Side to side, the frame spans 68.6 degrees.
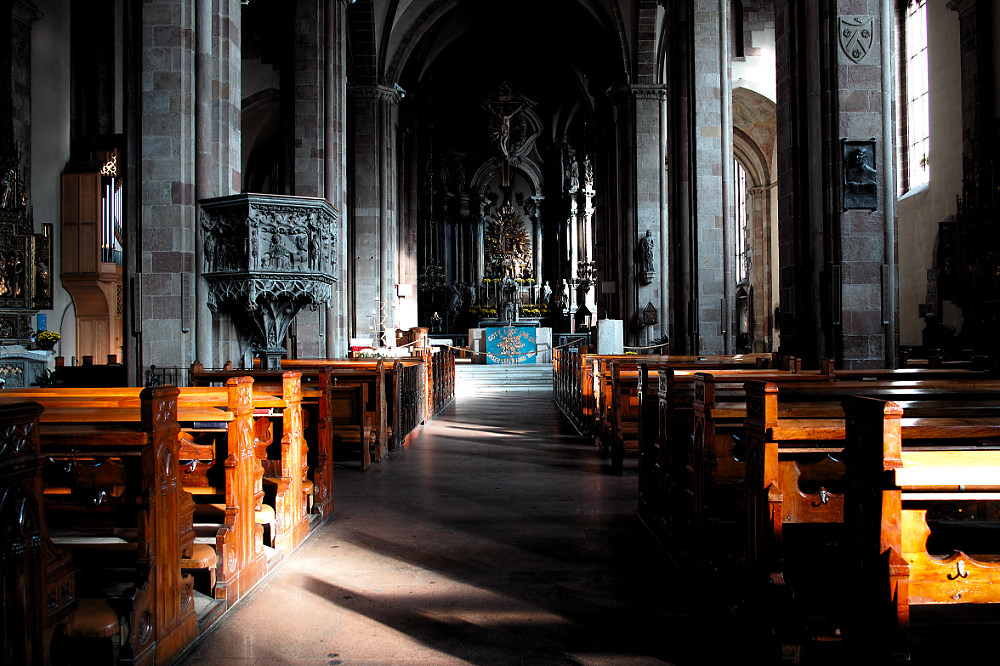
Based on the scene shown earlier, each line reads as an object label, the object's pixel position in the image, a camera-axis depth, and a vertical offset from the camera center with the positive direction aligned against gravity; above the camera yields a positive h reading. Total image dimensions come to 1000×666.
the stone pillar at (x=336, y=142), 12.47 +3.47
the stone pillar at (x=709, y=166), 12.52 +2.91
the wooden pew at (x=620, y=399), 7.03 -0.67
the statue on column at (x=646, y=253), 18.06 +2.04
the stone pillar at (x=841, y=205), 7.41 +1.32
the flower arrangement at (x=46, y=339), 12.50 +0.07
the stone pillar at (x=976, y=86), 11.89 +4.16
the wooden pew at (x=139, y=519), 2.72 -0.74
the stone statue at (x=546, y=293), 31.27 +1.84
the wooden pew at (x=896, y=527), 2.04 -0.56
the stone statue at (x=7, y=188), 12.51 +2.67
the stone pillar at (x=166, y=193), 7.56 +1.54
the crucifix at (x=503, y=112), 28.45 +8.78
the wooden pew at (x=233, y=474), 3.49 -0.69
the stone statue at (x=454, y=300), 31.28 +1.59
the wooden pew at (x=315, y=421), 4.99 -0.61
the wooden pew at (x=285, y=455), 4.24 -0.71
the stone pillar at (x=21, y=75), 13.76 +5.09
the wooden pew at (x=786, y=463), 2.84 -0.53
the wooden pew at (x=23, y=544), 2.01 -0.57
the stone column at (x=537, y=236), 32.66 +4.51
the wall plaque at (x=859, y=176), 7.46 +1.60
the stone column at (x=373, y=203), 19.02 +3.61
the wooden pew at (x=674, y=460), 3.91 -0.75
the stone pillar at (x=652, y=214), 18.12 +3.01
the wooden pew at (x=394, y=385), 7.77 -0.57
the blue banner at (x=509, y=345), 22.06 -0.24
